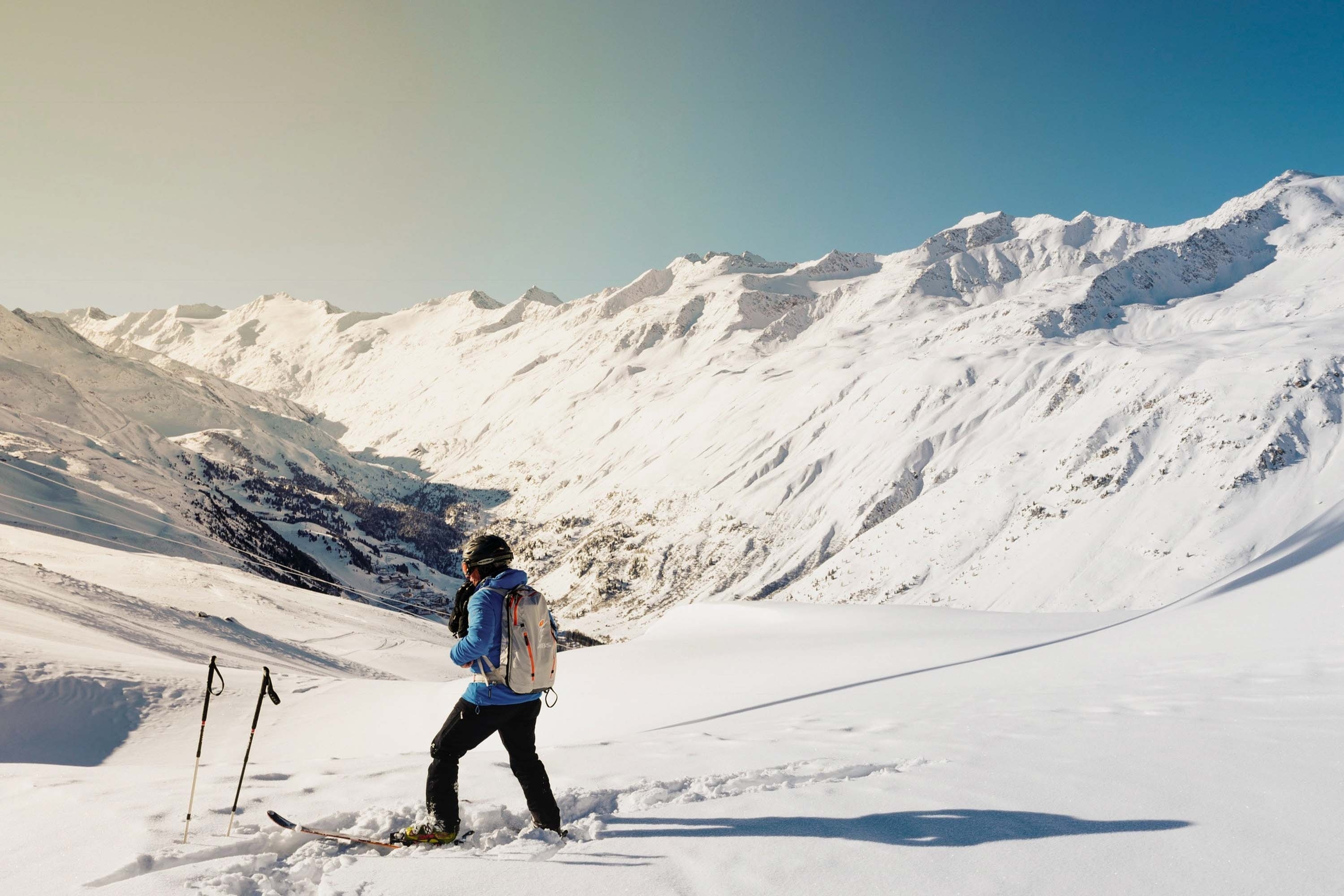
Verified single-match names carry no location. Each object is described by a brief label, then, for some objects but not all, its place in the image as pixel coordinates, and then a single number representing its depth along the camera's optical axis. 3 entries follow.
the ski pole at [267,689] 5.58
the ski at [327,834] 5.09
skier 5.34
